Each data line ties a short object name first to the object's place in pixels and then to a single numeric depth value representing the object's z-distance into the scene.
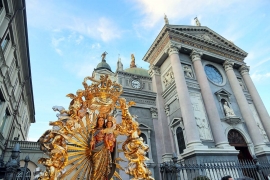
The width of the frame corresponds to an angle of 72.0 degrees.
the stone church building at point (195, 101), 12.36
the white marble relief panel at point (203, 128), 12.28
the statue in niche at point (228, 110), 13.95
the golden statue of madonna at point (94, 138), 4.46
